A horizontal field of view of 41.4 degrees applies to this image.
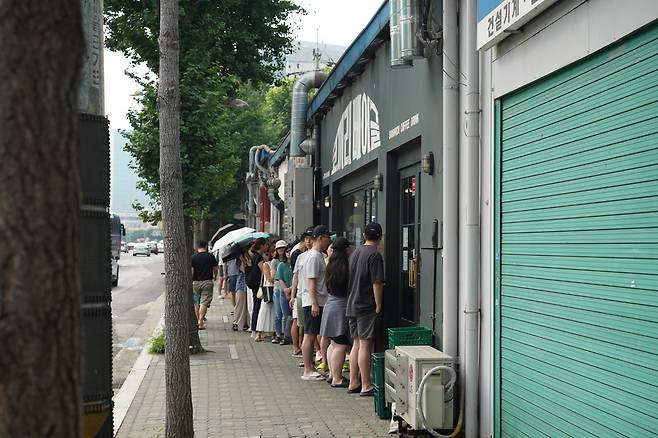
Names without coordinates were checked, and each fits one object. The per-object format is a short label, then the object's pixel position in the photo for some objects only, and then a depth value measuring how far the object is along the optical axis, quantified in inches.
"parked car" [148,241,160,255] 4671.3
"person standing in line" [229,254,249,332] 733.3
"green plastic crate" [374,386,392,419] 355.3
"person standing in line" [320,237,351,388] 416.5
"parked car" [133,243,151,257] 4200.3
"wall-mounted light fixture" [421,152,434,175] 366.3
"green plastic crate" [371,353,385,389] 354.0
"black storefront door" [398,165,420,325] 418.9
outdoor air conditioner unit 299.1
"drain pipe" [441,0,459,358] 325.7
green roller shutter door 200.1
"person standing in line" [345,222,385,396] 388.5
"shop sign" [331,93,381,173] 526.9
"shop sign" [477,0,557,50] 248.4
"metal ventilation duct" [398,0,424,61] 348.2
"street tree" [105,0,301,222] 564.1
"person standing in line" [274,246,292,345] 570.9
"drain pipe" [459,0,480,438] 307.9
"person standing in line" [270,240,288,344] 597.9
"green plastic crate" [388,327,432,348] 345.4
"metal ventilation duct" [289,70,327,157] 835.4
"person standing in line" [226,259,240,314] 776.6
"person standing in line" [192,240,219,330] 690.8
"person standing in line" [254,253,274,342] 608.1
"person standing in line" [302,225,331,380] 451.5
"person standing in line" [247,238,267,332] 644.1
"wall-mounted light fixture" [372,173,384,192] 493.4
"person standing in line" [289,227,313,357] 501.0
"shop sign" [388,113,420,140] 406.0
